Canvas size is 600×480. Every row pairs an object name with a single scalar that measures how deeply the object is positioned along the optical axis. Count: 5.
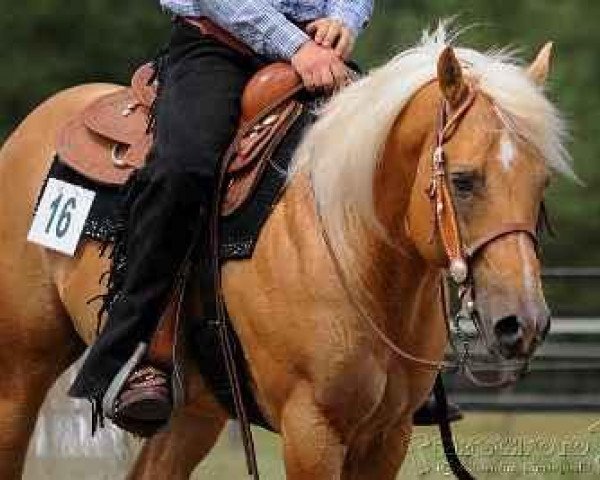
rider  12.64
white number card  14.06
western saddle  12.55
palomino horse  10.88
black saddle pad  12.41
